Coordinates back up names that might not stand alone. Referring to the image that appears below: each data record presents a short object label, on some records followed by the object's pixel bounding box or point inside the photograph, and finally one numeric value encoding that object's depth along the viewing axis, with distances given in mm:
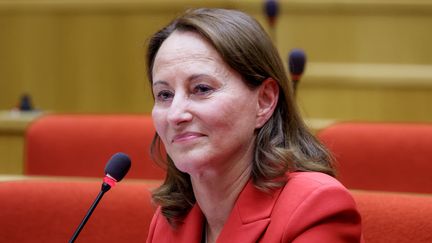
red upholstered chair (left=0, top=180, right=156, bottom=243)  3900
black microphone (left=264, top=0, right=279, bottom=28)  4451
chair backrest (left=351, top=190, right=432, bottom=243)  3733
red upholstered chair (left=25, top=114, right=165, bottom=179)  4441
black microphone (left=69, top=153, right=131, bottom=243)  3674
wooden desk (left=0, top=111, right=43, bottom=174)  5676
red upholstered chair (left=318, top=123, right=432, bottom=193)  4181
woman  3587
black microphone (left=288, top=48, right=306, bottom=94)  3984
